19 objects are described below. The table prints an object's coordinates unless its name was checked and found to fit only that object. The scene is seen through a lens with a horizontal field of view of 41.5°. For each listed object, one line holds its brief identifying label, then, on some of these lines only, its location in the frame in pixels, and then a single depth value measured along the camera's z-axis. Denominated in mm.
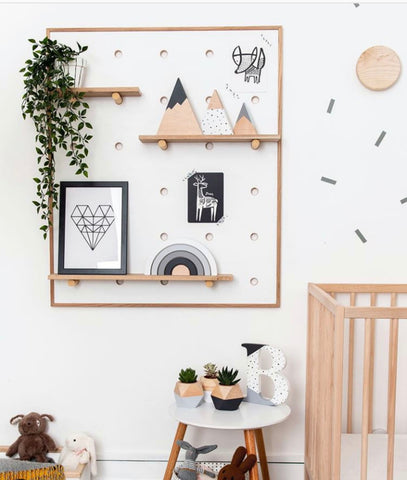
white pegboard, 2000
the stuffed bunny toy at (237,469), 1698
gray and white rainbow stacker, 2008
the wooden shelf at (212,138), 1924
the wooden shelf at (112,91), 1927
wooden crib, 1445
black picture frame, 2029
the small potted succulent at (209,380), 1916
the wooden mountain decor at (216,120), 1972
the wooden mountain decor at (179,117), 1974
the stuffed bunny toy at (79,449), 2012
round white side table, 1734
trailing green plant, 1889
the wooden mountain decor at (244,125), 1983
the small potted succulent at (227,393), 1831
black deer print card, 2016
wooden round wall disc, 1964
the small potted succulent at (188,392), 1855
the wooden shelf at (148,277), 1945
